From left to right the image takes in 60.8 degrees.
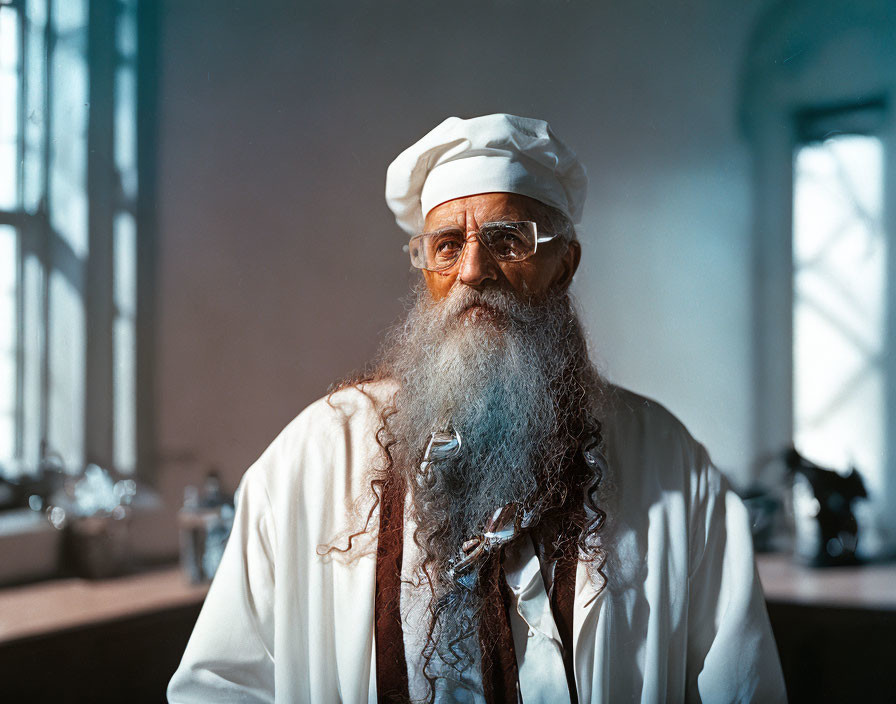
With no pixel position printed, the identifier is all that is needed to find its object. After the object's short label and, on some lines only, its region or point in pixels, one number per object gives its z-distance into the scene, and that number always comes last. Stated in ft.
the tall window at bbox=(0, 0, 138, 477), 5.14
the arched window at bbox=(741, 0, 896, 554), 4.99
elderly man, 4.02
